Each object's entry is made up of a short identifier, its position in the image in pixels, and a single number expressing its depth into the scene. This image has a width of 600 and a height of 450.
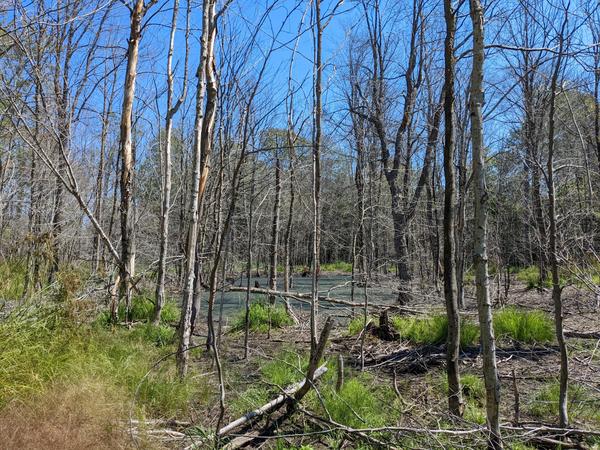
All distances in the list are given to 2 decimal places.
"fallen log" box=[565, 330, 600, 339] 6.50
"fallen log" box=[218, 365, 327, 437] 3.38
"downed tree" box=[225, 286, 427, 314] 7.75
